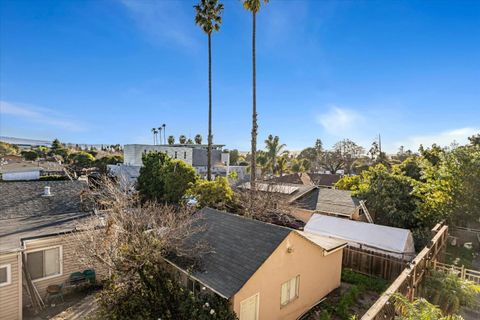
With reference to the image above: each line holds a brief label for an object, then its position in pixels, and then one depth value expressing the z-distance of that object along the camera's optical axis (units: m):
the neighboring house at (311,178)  37.94
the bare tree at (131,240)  9.02
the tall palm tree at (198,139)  82.97
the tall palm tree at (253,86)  21.59
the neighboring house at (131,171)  36.31
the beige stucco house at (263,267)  8.08
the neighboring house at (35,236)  9.73
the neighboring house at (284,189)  23.11
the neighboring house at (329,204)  20.73
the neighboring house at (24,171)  40.25
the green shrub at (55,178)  33.12
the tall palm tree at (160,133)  108.16
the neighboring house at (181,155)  49.22
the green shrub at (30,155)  68.38
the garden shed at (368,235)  14.16
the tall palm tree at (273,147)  48.78
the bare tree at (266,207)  19.95
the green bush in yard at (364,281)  12.97
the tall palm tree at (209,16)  25.47
